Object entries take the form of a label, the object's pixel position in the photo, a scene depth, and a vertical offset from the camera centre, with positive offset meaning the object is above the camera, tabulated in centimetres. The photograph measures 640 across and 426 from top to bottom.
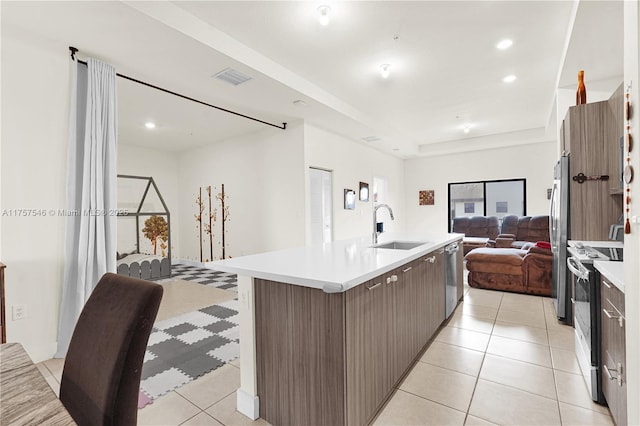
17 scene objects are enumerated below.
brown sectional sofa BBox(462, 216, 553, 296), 386 -78
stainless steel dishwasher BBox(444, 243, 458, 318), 296 -68
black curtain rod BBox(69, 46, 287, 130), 271 +153
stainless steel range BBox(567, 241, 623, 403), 179 -63
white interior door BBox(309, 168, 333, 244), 540 +14
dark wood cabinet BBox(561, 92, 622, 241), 264 +41
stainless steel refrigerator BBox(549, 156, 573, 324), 285 -23
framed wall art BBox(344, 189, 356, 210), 608 +27
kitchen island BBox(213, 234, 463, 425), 140 -63
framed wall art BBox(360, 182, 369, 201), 665 +46
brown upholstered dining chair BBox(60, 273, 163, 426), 86 -44
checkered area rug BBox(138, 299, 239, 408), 211 -117
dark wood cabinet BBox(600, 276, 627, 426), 140 -71
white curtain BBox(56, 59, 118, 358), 260 +23
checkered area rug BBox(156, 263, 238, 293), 492 -118
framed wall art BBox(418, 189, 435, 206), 840 +39
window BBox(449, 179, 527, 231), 739 +34
